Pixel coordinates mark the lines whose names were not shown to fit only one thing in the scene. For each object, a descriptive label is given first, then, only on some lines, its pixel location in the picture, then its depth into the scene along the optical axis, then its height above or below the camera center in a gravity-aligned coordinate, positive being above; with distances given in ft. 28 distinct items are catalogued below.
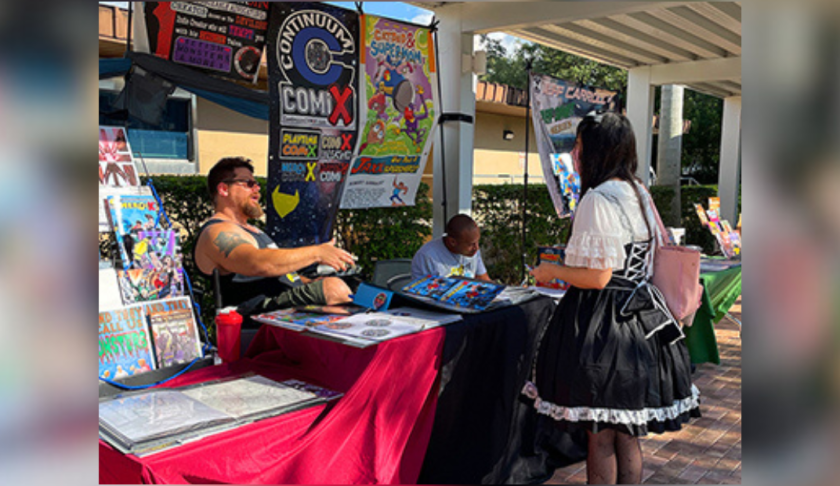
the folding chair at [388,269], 13.42 -1.76
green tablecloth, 13.58 -3.00
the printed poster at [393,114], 14.34 +1.83
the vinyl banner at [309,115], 12.50 +1.51
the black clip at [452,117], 16.96 +2.00
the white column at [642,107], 29.53 +4.19
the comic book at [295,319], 7.83 -1.71
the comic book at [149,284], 9.32 -1.53
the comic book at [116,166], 10.37 +0.30
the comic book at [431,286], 9.16 -1.44
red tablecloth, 5.66 -2.49
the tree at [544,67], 77.71 +19.24
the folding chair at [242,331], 8.75 -2.07
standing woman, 7.22 -1.63
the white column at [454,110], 17.10 +2.22
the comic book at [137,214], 9.94 -0.50
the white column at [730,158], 37.91 +2.39
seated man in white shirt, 12.44 -1.24
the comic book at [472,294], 8.76 -1.48
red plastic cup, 8.07 -1.93
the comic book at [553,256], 13.97 -1.42
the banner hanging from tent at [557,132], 18.28 +1.84
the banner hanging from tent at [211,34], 11.23 +2.83
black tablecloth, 8.27 -2.98
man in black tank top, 9.14 -1.05
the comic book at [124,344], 8.44 -2.22
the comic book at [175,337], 9.07 -2.25
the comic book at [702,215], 21.15 -0.62
